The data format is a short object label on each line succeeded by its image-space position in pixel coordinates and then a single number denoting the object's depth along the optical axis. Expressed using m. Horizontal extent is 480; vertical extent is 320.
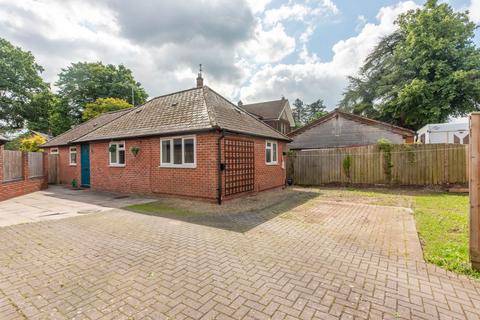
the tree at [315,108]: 68.40
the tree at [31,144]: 20.57
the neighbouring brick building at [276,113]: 32.25
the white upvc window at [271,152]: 11.92
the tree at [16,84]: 27.61
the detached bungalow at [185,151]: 8.64
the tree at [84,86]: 34.06
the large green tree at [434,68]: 18.38
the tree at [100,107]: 29.87
